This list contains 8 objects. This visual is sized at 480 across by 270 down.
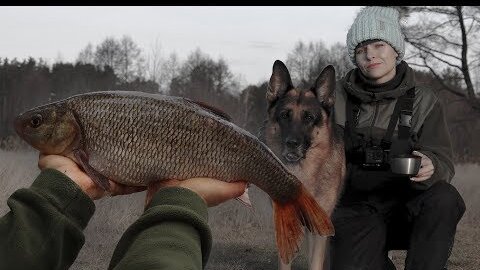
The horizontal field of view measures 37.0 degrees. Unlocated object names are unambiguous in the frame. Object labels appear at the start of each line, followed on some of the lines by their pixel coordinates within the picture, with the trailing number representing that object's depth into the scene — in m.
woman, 4.79
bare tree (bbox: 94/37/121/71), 30.75
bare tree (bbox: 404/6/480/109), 20.44
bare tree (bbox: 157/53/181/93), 20.39
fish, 1.79
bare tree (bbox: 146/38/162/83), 19.54
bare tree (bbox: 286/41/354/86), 27.53
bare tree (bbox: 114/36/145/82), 25.00
